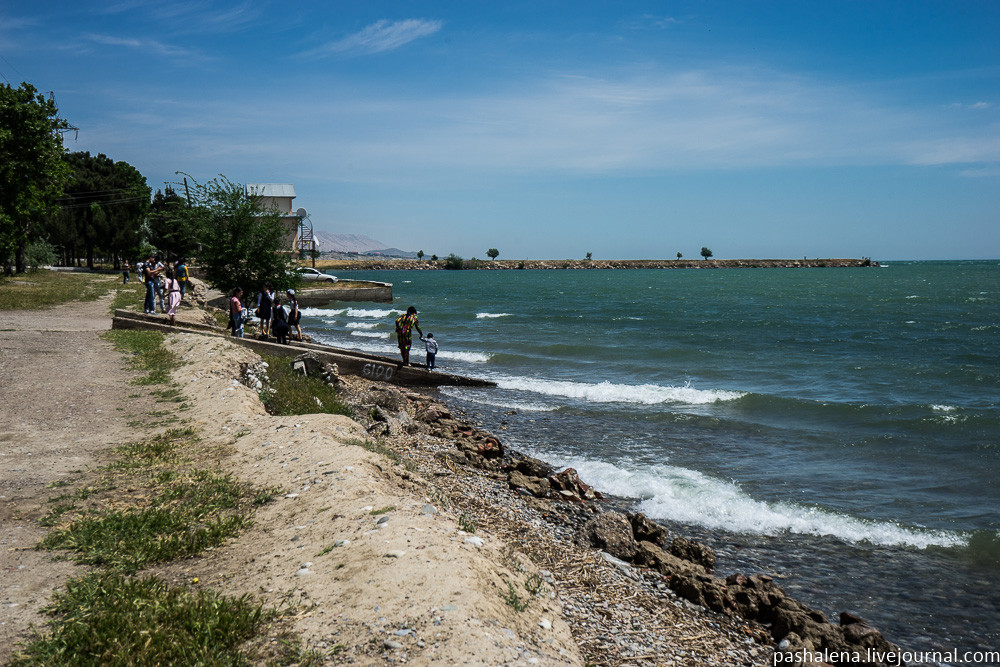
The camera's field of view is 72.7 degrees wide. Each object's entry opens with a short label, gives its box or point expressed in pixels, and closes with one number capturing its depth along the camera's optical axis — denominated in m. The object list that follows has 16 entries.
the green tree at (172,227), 26.61
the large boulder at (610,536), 7.80
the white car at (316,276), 66.44
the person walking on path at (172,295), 19.39
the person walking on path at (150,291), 21.95
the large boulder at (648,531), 8.62
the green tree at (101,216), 63.91
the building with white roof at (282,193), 75.18
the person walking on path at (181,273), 21.91
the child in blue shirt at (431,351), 20.78
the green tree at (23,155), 34.50
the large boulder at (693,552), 8.16
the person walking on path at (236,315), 19.14
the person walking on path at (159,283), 22.44
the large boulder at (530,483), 10.19
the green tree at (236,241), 26.28
